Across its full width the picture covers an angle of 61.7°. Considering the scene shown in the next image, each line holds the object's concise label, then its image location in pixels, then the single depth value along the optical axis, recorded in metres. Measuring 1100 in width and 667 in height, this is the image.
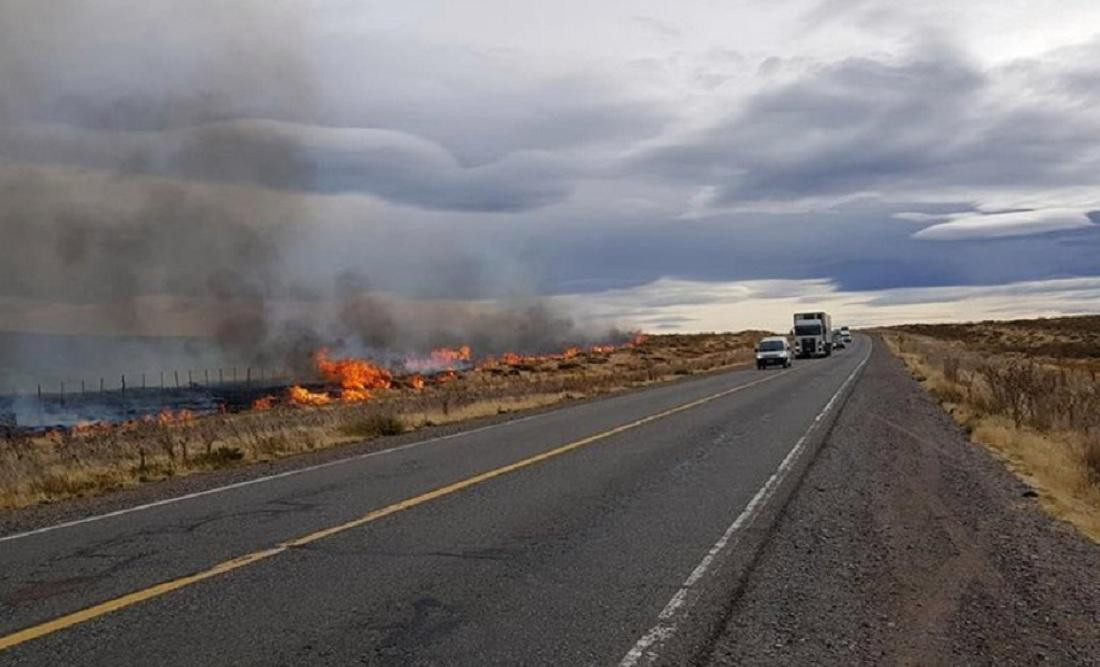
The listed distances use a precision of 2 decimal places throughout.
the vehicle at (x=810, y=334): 64.50
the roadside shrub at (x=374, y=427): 19.34
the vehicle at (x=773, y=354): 51.72
